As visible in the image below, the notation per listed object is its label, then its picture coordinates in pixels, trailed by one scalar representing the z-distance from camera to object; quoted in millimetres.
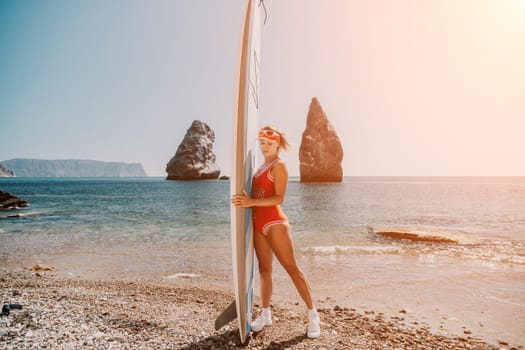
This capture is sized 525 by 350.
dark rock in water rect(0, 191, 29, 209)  26288
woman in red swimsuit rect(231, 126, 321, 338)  3141
